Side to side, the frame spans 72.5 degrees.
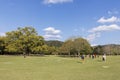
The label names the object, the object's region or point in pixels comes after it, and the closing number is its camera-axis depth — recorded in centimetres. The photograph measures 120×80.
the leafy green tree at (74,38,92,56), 3936
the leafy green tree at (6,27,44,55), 3910
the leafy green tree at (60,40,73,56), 4016
